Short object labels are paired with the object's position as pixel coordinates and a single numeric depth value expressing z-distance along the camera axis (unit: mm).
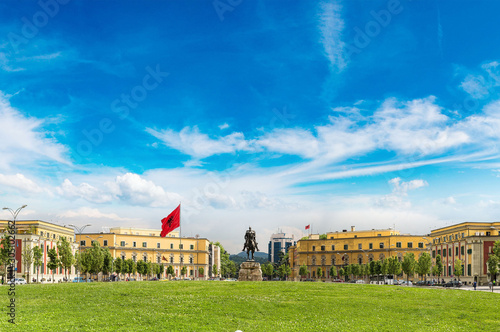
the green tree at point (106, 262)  83188
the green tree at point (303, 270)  155125
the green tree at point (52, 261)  80188
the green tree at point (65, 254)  79438
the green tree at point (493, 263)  76625
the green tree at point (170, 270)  141262
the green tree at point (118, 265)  103938
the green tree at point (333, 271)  146500
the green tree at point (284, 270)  166825
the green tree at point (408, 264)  93750
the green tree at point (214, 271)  191088
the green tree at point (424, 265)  93750
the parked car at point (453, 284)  86688
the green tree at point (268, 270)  173938
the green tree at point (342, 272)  144450
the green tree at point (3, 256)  66556
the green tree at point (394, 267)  101375
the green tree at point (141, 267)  116762
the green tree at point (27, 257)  80562
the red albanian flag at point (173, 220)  75375
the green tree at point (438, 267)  104562
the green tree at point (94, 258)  76375
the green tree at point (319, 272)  154175
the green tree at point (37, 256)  85062
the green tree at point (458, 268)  97625
